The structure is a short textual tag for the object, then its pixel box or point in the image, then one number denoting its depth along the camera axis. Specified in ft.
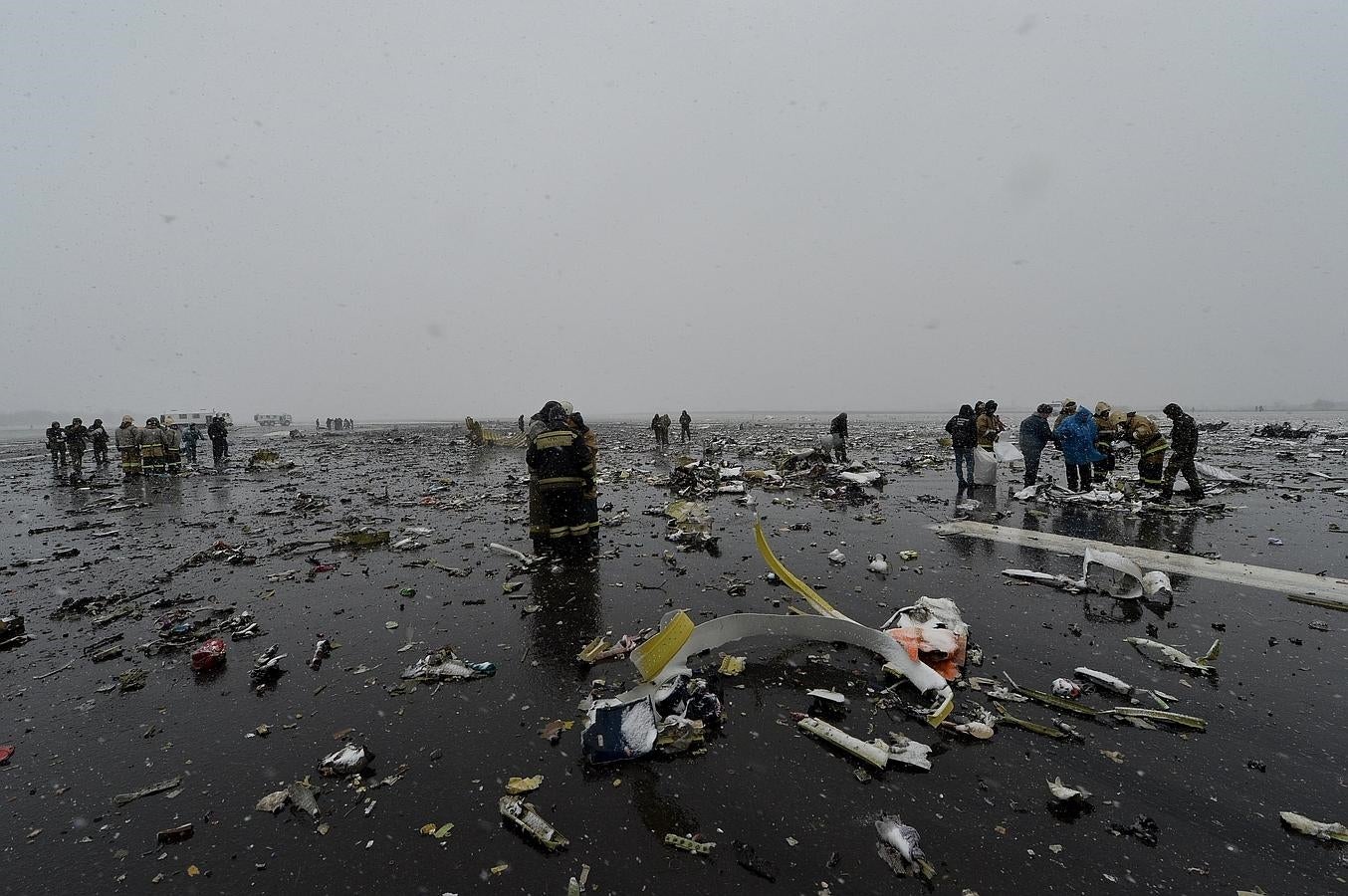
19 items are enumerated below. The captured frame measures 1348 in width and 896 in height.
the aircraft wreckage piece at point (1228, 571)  15.92
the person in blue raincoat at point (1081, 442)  33.94
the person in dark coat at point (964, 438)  37.70
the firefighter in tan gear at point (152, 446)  53.88
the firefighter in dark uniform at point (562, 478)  20.51
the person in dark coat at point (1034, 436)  35.65
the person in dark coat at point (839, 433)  51.42
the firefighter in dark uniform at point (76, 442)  54.54
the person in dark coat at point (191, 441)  66.23
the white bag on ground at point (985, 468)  37.24
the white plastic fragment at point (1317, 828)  7.19
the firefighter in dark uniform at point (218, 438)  61.98
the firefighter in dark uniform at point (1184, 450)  31.55
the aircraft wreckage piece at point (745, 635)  10.36
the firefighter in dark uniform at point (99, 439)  63.57
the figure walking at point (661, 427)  71.82
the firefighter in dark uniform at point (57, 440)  59.67
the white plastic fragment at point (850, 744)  8.80
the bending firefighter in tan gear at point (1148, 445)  32.56
